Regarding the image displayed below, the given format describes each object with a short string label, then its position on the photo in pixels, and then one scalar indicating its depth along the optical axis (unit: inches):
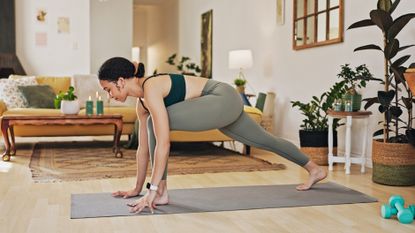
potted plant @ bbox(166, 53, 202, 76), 378.9
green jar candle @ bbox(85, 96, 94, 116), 207.9
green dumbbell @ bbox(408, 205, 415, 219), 110.7
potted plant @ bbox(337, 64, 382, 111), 173.0
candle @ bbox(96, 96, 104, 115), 210.1
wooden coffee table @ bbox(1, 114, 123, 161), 194.5
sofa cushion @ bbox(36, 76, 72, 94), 267.7
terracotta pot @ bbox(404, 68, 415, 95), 115.0
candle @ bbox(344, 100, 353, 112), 175.9
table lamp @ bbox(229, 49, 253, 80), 274.8
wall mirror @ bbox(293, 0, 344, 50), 205.3
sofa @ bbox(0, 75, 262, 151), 212.4
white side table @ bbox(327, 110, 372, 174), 174.4
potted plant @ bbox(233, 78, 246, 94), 277.3
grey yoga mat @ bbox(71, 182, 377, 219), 116.6
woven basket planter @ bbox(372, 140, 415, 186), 152.3
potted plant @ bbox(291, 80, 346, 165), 189.5
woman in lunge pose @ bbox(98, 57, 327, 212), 110.5
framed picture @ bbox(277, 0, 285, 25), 250.7
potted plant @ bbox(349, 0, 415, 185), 151.5
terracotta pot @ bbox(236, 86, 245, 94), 276.5
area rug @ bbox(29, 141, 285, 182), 164.9
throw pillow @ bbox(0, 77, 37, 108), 245.3
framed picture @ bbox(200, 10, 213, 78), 354.6
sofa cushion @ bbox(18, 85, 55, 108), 240.5
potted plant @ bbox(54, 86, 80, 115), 208.1
